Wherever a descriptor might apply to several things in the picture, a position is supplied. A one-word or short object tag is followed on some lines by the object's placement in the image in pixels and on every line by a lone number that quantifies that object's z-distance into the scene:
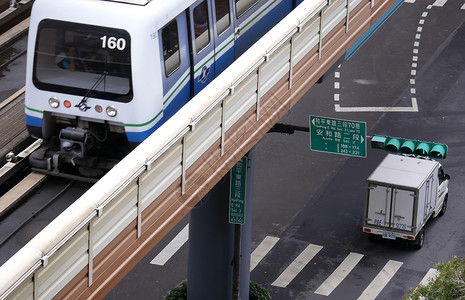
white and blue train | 21.42
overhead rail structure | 16.53
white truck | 32.78
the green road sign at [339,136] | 29.06
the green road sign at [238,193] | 28.25
